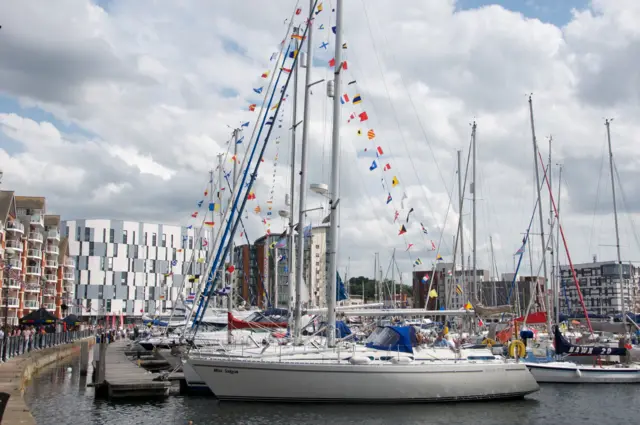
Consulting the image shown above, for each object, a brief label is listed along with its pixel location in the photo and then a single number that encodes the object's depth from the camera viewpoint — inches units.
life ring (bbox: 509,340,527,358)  1153.5
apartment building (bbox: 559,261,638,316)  7440.9
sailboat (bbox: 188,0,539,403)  959.0
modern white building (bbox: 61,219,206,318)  5438.0
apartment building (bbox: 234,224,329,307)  5305.6
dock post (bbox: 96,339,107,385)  1163.6
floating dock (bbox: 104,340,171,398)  1095.6
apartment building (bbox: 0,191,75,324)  3513.8
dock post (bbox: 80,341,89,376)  1487.5
